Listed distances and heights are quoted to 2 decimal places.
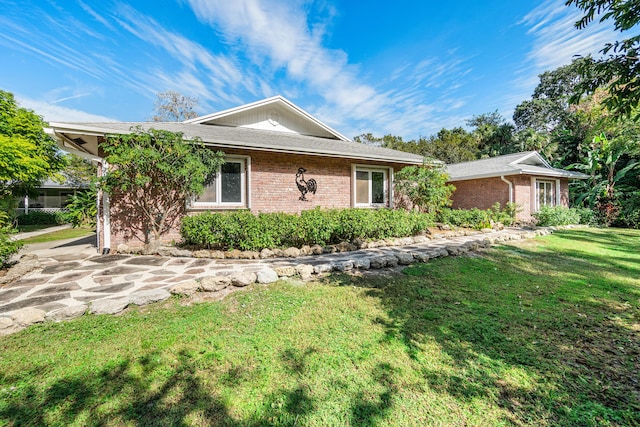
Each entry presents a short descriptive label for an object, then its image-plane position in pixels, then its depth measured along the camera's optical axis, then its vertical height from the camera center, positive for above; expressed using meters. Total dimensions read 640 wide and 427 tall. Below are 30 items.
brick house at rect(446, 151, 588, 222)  14.00 +1.57
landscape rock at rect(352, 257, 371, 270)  5.63 -1.16
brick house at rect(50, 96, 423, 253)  7.05 +1.75
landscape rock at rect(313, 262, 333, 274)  5.26 -1.17
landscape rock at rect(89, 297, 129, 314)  3.54 -1.30
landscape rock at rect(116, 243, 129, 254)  6.87 -0.95
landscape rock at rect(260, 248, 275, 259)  6.42 -1.05
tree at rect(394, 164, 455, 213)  10.10 +1.02
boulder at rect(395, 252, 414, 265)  6.06 -1.14
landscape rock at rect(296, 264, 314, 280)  5.02 -1.17
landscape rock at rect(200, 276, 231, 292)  4.29 -1.20
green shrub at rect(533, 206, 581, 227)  13.19 -0.33
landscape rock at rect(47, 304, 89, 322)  3.36 -1.32
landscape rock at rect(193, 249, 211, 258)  6.53 -1.05
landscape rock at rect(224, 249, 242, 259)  6.38 -1.04
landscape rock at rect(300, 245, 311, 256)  6.73 -1.03
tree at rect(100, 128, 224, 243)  6.40 +1.02
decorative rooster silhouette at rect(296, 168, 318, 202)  9.09 +1.00
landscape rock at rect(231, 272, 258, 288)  4.54 -1.19
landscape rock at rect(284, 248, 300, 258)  6.60 -1.05
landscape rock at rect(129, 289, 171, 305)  3.82 -1.27
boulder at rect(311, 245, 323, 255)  6.82 -1.02
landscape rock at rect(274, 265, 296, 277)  5.00 -1.16
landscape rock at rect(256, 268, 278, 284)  4.70 -1.18
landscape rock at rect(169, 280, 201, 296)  4.14 -1.23
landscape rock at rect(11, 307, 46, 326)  3.18 -1.29
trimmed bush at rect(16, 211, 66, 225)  19.98 -0.28
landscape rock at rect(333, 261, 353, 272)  5.46 -1.16
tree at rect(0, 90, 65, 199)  7.89 +2.35
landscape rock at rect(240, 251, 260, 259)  6.38 -1.06
